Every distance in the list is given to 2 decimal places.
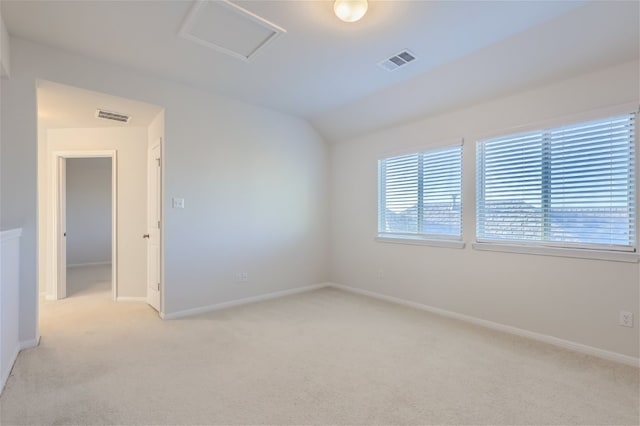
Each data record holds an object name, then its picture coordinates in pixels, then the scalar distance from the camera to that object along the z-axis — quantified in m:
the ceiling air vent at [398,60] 2.96
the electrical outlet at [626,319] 2.53
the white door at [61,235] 4.52
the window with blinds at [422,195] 3.80
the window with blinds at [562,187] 2.62
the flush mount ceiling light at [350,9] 2.15
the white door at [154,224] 3.89
